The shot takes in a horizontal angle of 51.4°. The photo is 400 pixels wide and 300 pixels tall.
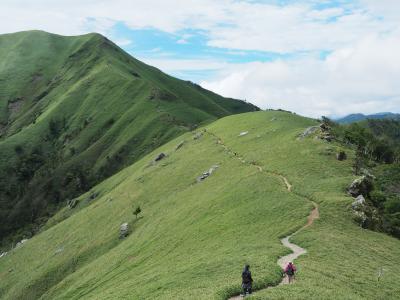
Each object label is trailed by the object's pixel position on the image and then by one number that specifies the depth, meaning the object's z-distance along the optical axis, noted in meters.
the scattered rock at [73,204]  160.05
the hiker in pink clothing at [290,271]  34.88
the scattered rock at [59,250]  104.15
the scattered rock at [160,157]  139.25
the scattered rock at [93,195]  152.12
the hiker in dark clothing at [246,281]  32.59
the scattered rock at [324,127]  97.22
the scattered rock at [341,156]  78.25
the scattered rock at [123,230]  90.22
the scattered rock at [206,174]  96.72
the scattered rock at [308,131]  96.01
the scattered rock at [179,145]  143.23
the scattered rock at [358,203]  56.19
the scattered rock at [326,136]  90.12
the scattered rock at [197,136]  145.95
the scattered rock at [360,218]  54.76
